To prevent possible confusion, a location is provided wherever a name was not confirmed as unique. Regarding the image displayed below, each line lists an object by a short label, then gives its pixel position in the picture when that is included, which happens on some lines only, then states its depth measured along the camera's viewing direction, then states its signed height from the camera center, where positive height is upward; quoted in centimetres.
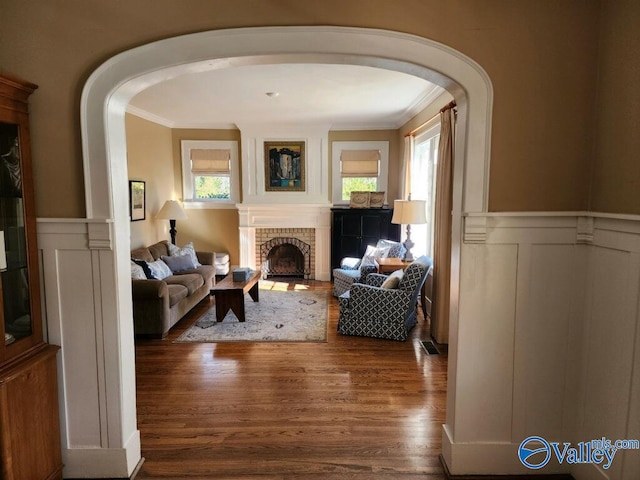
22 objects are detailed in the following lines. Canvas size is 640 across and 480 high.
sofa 416 -98
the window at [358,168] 702 +68
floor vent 388 -148
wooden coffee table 466 -114
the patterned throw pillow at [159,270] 499 -87
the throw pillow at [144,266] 476 -76
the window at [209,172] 710 +62
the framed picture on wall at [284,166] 703 +71
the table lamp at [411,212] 460 -9
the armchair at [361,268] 528 -93
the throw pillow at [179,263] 565 -86
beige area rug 426 -145
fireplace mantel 702 -29
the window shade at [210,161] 710 +82
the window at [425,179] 502 +38
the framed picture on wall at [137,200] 563 +8
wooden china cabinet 175 -60
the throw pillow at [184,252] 597 -73
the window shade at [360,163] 702 +77
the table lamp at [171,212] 634 -11
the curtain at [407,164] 587 +63
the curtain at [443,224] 391 -21
